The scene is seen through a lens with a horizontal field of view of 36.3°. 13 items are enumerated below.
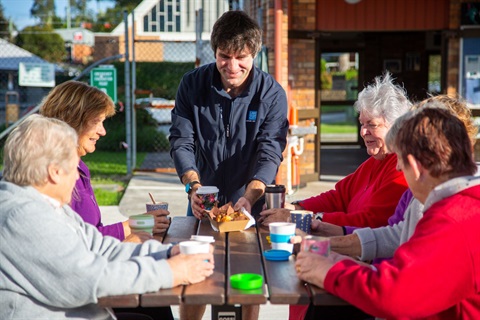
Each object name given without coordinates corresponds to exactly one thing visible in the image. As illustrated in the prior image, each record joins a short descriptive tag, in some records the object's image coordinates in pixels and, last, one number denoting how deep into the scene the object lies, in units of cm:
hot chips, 363
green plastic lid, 262
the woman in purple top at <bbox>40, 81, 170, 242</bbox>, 354
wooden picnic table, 257
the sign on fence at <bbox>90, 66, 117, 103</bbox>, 1095
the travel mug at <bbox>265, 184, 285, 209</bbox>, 377
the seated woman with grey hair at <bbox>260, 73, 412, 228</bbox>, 351
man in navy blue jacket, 419
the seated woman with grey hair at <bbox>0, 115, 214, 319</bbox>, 247
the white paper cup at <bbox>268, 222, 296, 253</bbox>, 312
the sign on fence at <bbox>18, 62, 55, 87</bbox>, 1145
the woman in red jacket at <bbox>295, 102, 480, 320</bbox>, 235
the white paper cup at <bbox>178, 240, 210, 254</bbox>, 283
